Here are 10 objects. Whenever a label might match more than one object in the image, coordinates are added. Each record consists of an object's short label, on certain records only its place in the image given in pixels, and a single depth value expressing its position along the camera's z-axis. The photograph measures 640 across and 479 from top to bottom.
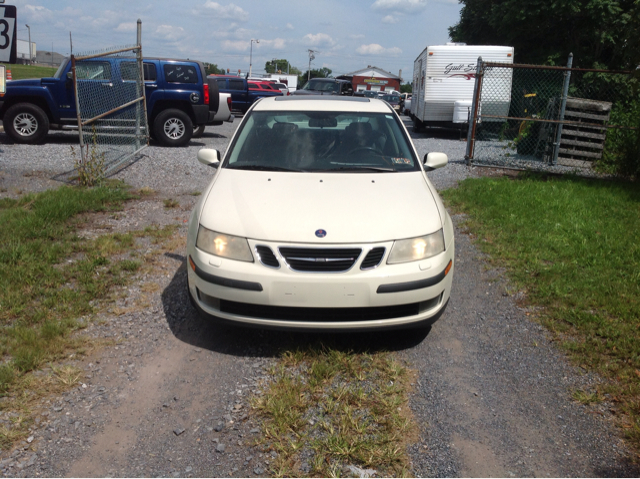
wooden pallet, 11.55
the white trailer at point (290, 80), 60.19
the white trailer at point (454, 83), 17.62
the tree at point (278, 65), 139.02
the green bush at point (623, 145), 10.30
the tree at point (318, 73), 114.94
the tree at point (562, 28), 22.16
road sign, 6.38
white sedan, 3.50
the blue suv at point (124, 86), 11.23
